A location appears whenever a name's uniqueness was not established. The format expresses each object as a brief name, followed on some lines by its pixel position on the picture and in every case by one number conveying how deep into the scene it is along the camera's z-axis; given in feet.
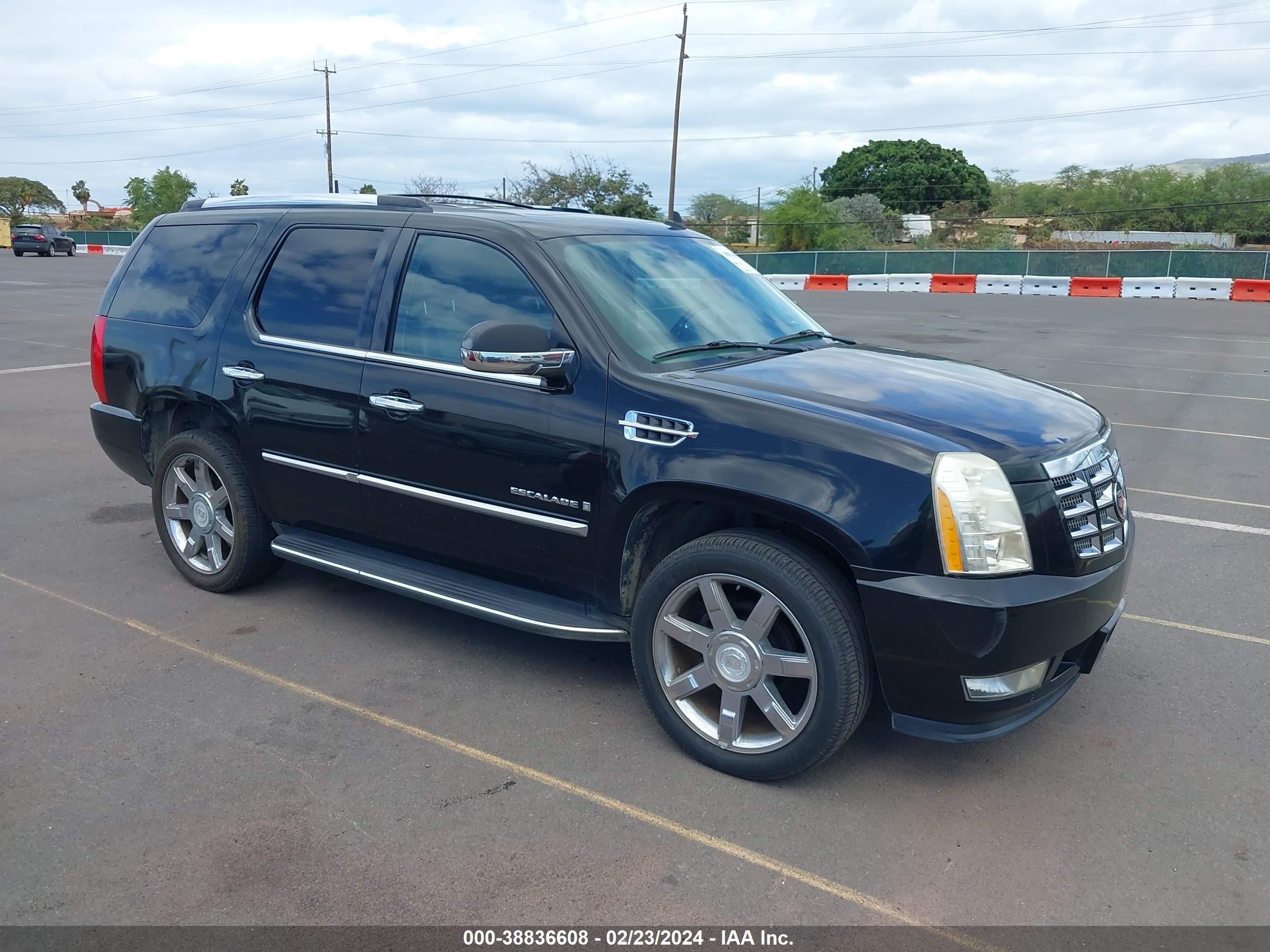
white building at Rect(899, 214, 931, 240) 227.81
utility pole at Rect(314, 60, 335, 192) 215.92
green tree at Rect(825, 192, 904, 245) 206.28
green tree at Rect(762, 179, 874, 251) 185.37
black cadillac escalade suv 10.94
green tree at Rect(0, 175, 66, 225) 320.91
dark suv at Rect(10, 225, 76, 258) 155.63
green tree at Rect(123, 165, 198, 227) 274.77
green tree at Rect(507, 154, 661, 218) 157.89
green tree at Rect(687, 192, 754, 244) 212.23
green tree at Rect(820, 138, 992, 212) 291.17
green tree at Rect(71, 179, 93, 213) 358.43
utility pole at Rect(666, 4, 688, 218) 159.74
